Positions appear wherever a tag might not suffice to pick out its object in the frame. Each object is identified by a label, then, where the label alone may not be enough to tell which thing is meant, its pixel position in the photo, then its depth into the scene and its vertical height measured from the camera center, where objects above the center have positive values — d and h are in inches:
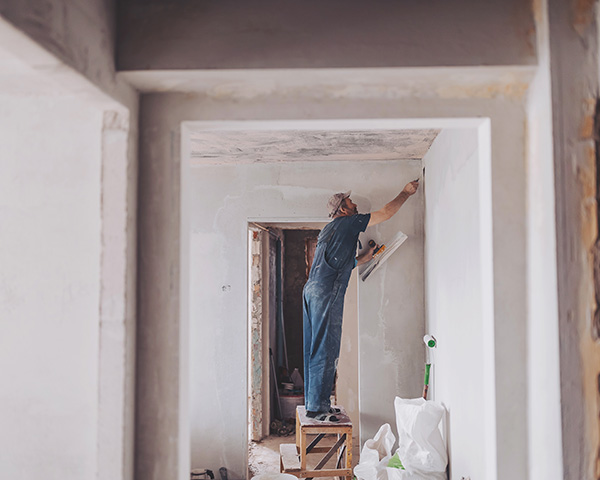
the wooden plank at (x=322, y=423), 147.7 -44.1
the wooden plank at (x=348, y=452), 148.3 -52.5
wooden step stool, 146.6 -53.0
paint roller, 142.6 -21.5
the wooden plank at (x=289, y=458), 149.1 -56.7
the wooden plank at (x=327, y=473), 145.6 -57.7
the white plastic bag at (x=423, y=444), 117.8 -40.7
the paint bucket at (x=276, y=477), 117.8 -47.5
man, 150.9 -10.3
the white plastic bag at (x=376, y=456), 129.7 -49.8
